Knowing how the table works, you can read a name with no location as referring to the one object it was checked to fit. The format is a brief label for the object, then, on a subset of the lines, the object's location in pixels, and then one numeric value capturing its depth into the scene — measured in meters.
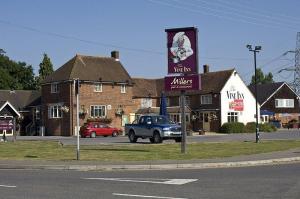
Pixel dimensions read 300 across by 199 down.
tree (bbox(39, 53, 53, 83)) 97.46
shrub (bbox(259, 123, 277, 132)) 66.05
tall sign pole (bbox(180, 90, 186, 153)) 26.28
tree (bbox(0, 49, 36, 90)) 94.44
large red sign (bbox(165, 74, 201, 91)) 26.81
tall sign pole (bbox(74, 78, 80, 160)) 22.98
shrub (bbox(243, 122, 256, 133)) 66.75
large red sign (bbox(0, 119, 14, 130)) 42.56
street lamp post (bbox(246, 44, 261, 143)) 39.69
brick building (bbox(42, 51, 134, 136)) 62.69
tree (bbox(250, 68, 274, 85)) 155.60
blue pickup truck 37.28
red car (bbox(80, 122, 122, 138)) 56.59
